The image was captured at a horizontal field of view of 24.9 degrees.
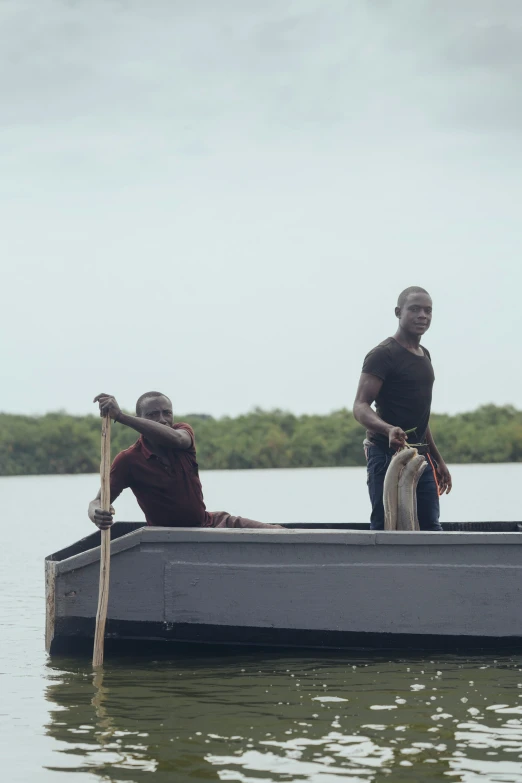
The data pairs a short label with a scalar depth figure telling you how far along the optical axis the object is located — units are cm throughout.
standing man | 791
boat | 744
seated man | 776
